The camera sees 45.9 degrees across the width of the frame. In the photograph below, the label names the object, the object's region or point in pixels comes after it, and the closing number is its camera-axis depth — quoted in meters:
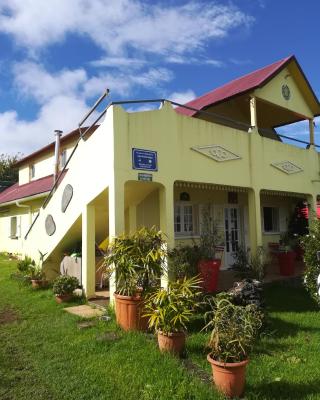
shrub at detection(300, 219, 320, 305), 7.64
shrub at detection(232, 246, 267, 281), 8.92
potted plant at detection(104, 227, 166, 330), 6.11
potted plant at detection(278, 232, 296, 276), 11.05
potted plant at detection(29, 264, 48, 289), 9.86
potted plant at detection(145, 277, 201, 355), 5.05
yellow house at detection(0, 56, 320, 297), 7.55
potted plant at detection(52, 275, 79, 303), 8.22
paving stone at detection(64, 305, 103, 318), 7.11
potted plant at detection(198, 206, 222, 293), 8.04
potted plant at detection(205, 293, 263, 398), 4.03
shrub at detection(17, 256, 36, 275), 10.82
